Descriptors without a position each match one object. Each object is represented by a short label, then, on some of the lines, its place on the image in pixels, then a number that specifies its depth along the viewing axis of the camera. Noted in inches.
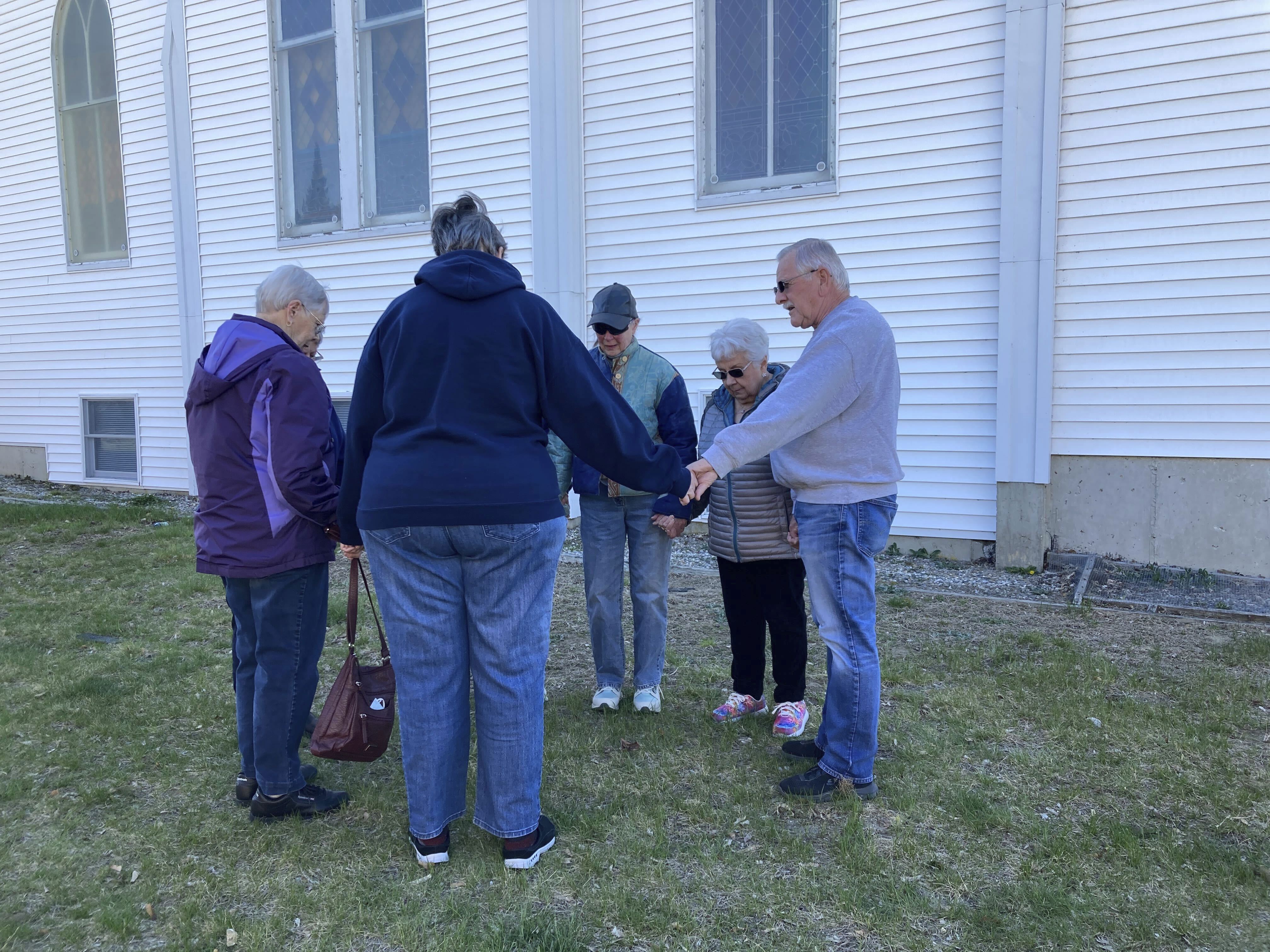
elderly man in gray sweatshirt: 128.0
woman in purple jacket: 124.1
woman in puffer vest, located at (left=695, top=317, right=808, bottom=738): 153.9
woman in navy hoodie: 107.9
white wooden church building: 257.8
